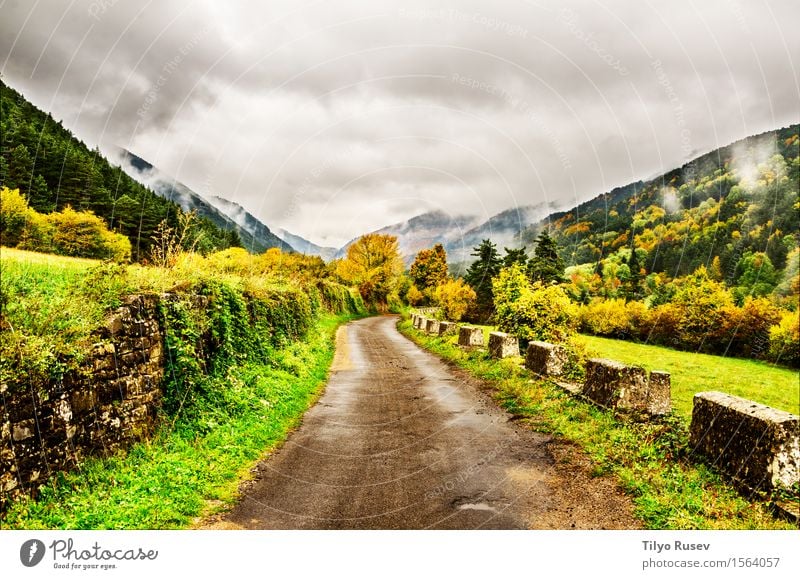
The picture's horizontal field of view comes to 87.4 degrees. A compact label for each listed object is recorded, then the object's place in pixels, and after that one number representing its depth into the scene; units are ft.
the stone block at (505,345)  44.86
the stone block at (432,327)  84.04
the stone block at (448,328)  77.77
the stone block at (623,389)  23.35
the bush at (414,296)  213.25
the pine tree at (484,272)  169.78
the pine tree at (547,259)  151.12
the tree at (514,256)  166.40
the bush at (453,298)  132.16
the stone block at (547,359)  34.33
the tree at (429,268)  206.49
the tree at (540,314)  46.65
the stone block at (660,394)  22.86
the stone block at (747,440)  13.70
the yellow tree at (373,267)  200.54
